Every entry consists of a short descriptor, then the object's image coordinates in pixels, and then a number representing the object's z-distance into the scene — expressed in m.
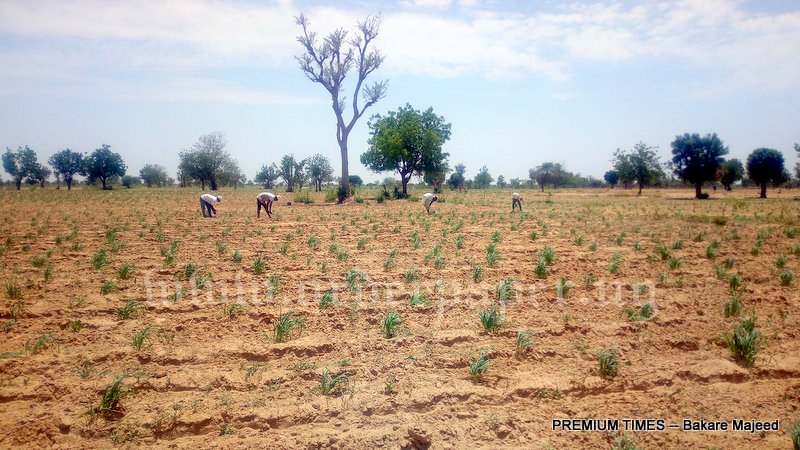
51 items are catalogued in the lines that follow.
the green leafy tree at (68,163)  72.56
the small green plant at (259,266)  8.20
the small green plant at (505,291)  6.89
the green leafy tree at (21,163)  77.75
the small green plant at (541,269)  8.20
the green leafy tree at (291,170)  66.50
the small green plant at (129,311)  5.88
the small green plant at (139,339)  5.03
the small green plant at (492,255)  8.98
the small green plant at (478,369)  4.57
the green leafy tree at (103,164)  67.00
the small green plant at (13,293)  6.44
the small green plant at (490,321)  5.63
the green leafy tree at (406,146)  36.09
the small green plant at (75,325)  5.47
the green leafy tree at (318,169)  69.81
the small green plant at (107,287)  6.76
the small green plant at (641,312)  6.22
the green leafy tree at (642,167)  53.88
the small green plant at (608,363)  4.70
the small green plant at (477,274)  7.84
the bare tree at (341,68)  29.94
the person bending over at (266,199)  17.85
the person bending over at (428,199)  21.00
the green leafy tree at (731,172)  65.25
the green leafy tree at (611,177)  85.06
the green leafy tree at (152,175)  101.56
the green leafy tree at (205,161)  59.84
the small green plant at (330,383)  4.32
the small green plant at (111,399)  4.01
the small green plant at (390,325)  5.50
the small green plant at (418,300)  6.55
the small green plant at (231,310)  6.07
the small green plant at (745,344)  4.91
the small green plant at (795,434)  3.49
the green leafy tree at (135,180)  108.94
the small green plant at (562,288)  7.07
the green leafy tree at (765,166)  45.72
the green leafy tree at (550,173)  91.56
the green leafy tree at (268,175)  81.29
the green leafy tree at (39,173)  78.45
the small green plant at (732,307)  6.32
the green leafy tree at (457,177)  76.44
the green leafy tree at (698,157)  44.97
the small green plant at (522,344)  5.11
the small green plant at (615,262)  8.51
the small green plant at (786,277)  7.89
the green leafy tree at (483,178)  90.44
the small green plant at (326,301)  6.40
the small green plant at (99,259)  8.27
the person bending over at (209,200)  18.52
